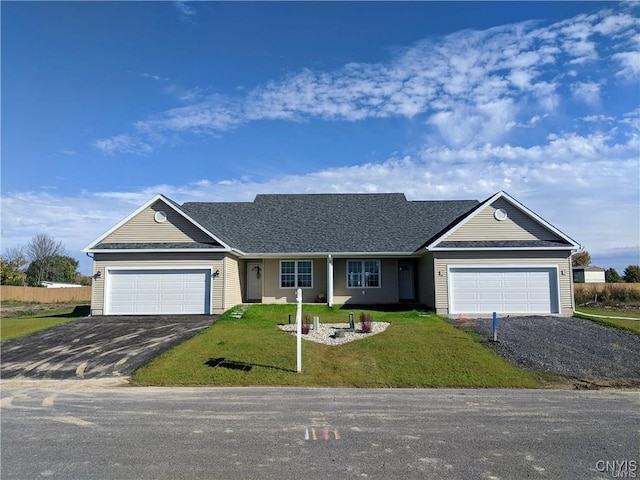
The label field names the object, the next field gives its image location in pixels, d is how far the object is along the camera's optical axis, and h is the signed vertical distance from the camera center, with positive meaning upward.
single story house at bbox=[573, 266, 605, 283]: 56.75 +0.77
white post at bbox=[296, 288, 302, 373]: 11.49 -1.65
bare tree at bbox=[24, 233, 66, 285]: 61.22 +4.20
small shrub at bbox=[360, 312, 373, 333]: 15.64 -1.44
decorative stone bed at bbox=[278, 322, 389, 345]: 14.77 -1.72
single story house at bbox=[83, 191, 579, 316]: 19.41 +0.84
